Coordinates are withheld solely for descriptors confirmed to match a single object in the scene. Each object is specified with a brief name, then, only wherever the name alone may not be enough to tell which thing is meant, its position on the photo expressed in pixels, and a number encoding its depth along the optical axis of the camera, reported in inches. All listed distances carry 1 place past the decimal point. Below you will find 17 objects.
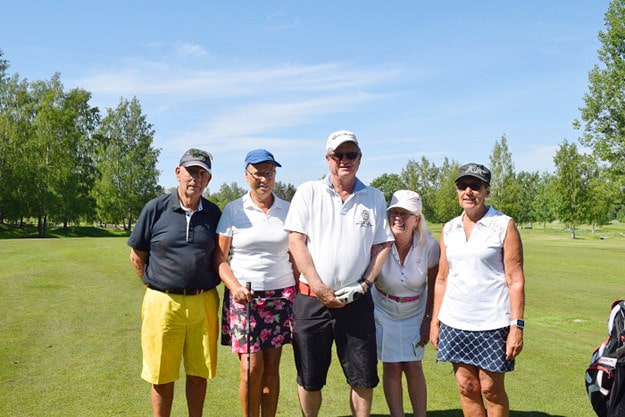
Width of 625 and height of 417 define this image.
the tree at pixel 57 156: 1732.3
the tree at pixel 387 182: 3378.0
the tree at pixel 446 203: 2336.4
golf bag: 127.1
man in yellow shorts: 160.9
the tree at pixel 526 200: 2525.6
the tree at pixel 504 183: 2223.8
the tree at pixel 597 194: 1520.7
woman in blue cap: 165.0
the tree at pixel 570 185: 1887.3
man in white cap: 151.0
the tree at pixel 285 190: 2093.8
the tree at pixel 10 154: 1674.5
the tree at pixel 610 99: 1519.4
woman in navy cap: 148.5
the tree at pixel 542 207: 2735.0
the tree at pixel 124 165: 2098.9
